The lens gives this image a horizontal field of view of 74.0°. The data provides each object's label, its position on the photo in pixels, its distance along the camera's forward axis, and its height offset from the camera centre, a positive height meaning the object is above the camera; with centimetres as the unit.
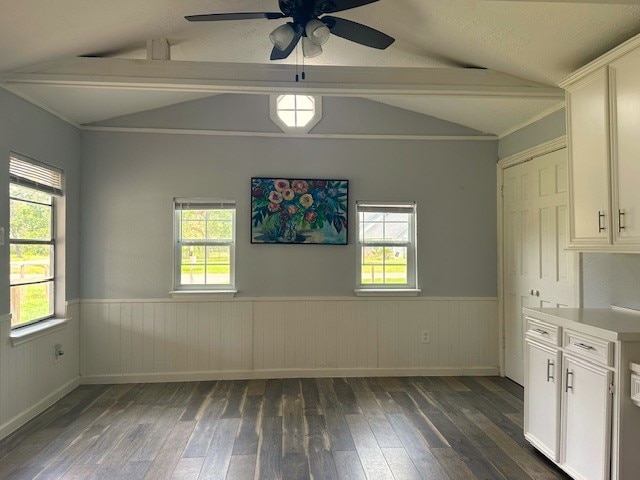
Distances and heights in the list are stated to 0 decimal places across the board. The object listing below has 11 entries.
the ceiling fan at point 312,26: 219 +121
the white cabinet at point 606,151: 231 +57
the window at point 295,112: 434 +140
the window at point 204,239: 433 +10
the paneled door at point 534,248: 354 +0
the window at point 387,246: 446 +2
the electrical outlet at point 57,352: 371 -92
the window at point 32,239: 325 +8
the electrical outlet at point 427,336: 445 -92
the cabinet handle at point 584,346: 230 -54
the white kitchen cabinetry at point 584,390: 211 -80
